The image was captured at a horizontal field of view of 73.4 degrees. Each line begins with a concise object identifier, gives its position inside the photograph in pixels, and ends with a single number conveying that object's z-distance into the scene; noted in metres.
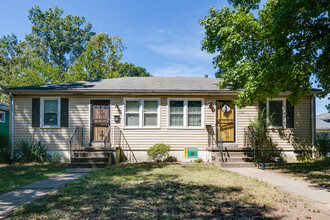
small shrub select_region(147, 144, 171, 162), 9.62
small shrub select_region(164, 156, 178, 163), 10.00
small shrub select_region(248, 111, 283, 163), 10.08
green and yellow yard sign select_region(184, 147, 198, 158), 10.09
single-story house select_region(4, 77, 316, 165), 10.04
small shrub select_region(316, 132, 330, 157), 10.32
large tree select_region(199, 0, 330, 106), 6.61
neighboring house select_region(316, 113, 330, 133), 23.57
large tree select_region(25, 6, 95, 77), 31.30
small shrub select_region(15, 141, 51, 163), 9.66
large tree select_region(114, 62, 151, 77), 39.51
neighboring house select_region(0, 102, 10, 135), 15.13
